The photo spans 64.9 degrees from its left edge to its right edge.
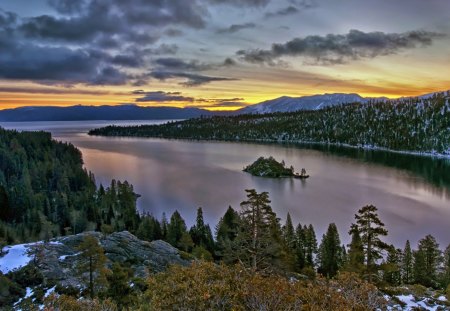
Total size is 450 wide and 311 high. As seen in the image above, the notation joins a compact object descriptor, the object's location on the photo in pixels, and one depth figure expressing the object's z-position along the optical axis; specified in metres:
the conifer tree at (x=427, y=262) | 44.38
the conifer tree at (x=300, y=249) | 51.16
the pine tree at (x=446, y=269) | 41.53
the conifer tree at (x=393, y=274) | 45.38
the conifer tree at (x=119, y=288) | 24.94
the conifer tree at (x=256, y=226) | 30.61
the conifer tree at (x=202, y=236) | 60.97
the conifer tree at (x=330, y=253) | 50.44
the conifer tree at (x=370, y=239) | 29.78
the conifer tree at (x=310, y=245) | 55.25
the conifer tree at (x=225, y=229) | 59.73
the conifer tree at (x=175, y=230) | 60.83
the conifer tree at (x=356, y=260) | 30.79
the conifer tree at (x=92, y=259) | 25.98
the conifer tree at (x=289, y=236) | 53.19
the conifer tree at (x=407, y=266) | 47.12
